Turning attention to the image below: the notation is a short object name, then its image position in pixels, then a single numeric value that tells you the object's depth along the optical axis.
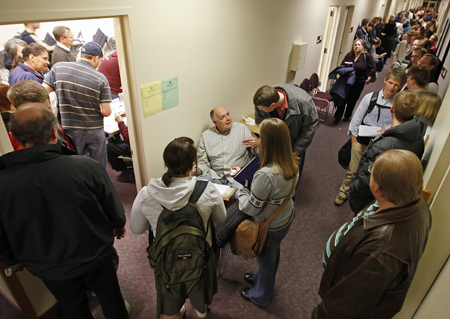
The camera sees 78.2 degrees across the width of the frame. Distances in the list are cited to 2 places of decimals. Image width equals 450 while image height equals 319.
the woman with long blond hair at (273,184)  1.66
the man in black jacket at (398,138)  2.21
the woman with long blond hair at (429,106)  2.43
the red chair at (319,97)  5.39
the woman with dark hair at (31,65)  3.20
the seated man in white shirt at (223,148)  3.15
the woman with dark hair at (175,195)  1.44
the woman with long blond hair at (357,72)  5.13
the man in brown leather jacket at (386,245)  1.17
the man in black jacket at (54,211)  1.33
